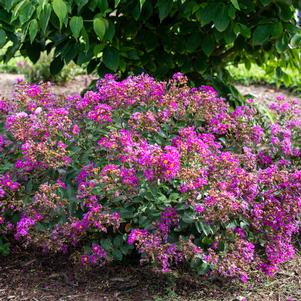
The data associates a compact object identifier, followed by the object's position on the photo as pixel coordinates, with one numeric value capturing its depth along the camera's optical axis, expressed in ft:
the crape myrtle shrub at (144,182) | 9.29
